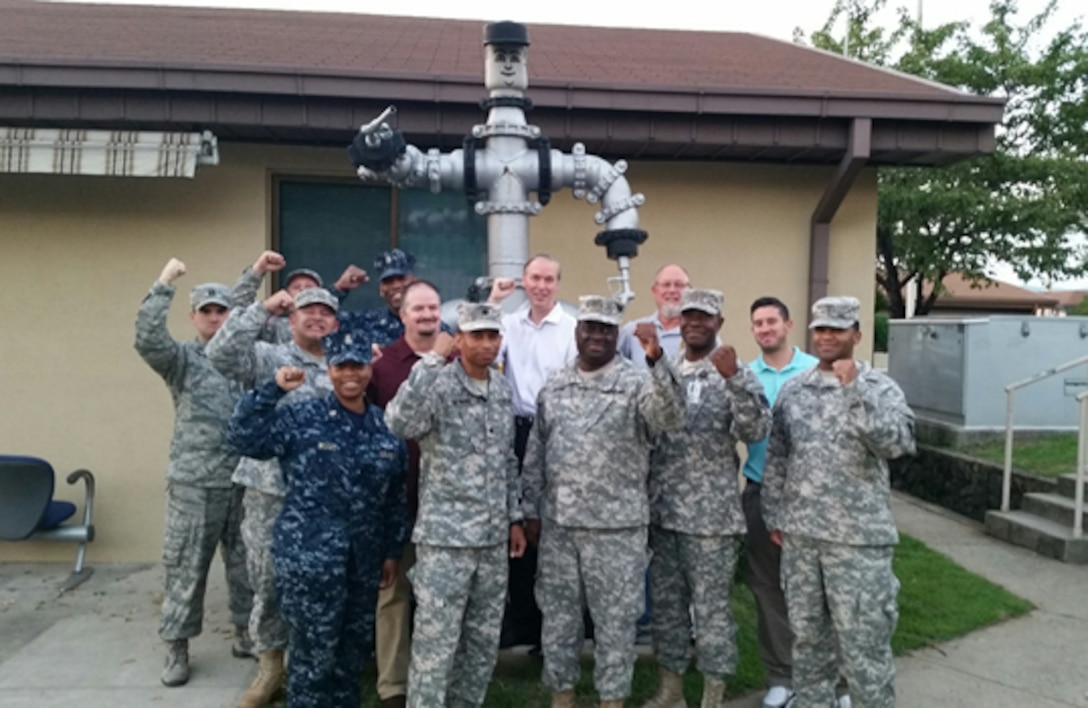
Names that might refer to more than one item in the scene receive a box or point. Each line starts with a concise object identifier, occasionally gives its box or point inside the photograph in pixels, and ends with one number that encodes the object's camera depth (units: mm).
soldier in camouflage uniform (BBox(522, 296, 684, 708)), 3105
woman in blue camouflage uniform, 2947
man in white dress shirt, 3514
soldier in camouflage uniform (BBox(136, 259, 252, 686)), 3693
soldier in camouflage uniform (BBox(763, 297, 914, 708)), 2957
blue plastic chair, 4852
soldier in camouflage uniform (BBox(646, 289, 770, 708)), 3250
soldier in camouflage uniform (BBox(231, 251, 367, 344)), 3846
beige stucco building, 4836
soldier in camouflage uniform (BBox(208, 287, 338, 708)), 3344
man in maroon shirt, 3258
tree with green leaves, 12406
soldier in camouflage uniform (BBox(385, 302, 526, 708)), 2969
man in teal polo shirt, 3537
